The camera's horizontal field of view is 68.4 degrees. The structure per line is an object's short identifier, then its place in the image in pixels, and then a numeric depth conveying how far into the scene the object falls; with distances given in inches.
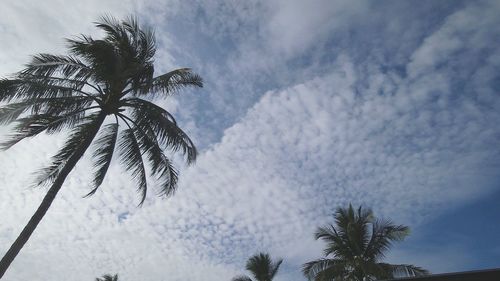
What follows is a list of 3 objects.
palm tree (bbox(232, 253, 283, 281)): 1076.5
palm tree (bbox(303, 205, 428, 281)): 725.9
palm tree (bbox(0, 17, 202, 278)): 474.3
